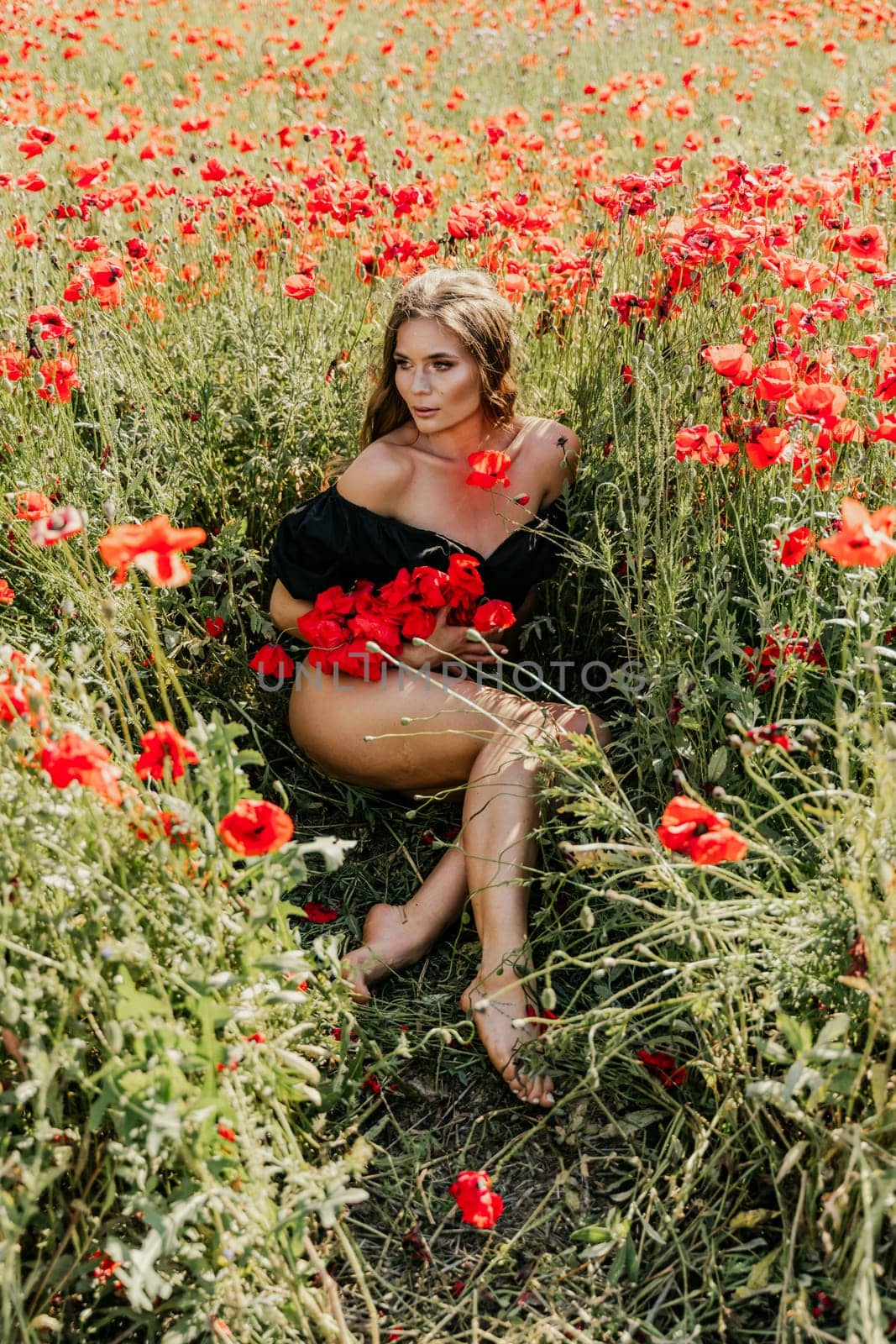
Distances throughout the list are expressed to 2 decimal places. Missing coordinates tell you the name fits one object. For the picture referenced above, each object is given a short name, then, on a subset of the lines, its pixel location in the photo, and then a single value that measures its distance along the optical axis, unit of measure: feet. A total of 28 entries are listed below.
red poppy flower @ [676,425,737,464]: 7.14
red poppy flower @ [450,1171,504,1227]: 6.02
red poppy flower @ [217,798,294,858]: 4.84
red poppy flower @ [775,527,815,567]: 6.57
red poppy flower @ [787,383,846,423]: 6.59
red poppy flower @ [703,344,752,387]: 7.16
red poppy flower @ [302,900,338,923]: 8.30
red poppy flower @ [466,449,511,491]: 8.15
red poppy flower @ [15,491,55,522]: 7.46
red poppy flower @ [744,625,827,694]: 6.88
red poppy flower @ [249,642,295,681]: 9.05
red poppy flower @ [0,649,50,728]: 4.95
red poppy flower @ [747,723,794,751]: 5.12
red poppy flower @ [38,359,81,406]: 8.74
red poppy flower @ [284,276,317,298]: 9.85
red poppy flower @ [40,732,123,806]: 4.63
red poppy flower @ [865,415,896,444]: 6.48
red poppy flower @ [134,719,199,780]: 5.01
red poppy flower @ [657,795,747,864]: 4.77
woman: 7.68
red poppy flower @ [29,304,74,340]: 8.68
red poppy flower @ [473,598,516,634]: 8.27
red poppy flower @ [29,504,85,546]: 4.69
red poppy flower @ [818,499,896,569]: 4.66
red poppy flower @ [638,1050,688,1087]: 6.56
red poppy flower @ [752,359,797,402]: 6.79
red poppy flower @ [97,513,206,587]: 4.46
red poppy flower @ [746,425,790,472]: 6.70
